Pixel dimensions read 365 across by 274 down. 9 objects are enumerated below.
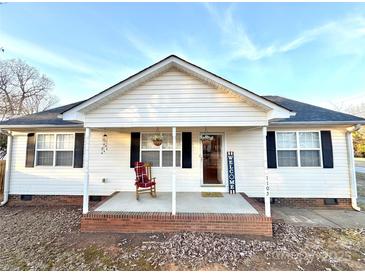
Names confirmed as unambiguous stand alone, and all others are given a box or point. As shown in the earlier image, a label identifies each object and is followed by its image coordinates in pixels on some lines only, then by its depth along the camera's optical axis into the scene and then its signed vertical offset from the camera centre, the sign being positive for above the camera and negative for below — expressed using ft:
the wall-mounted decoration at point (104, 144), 21.52 +0.88
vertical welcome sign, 20.79 -2.91
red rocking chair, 18.22 -3.27
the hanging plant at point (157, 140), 18.33 +1.18
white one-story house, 20.18 -0.98
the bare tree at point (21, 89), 62.34 +25.08
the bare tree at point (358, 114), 73.67 +19.57
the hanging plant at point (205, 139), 19.82 +1.40
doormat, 19.11 -4.96
